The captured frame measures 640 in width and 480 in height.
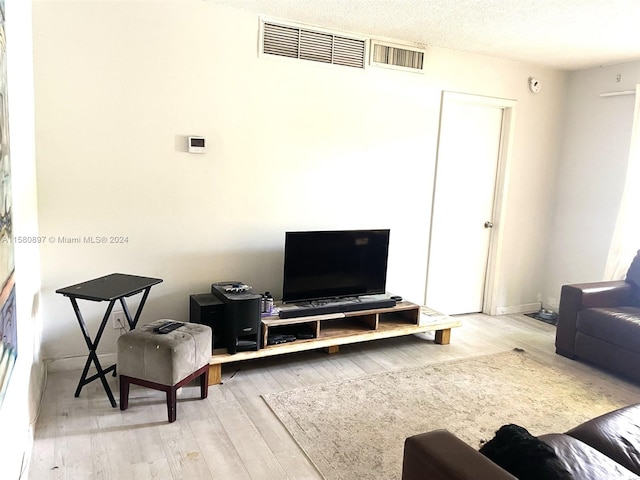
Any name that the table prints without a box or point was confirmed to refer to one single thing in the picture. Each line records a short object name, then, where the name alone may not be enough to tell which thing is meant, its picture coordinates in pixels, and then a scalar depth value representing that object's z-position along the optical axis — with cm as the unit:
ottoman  258
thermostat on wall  335
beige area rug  243
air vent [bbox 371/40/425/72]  391
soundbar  341
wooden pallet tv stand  317
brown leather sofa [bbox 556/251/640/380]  338
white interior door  443
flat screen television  350
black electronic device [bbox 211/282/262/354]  308
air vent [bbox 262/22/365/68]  352
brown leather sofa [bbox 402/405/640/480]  136
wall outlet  329
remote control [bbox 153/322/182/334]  276
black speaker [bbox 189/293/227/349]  315
